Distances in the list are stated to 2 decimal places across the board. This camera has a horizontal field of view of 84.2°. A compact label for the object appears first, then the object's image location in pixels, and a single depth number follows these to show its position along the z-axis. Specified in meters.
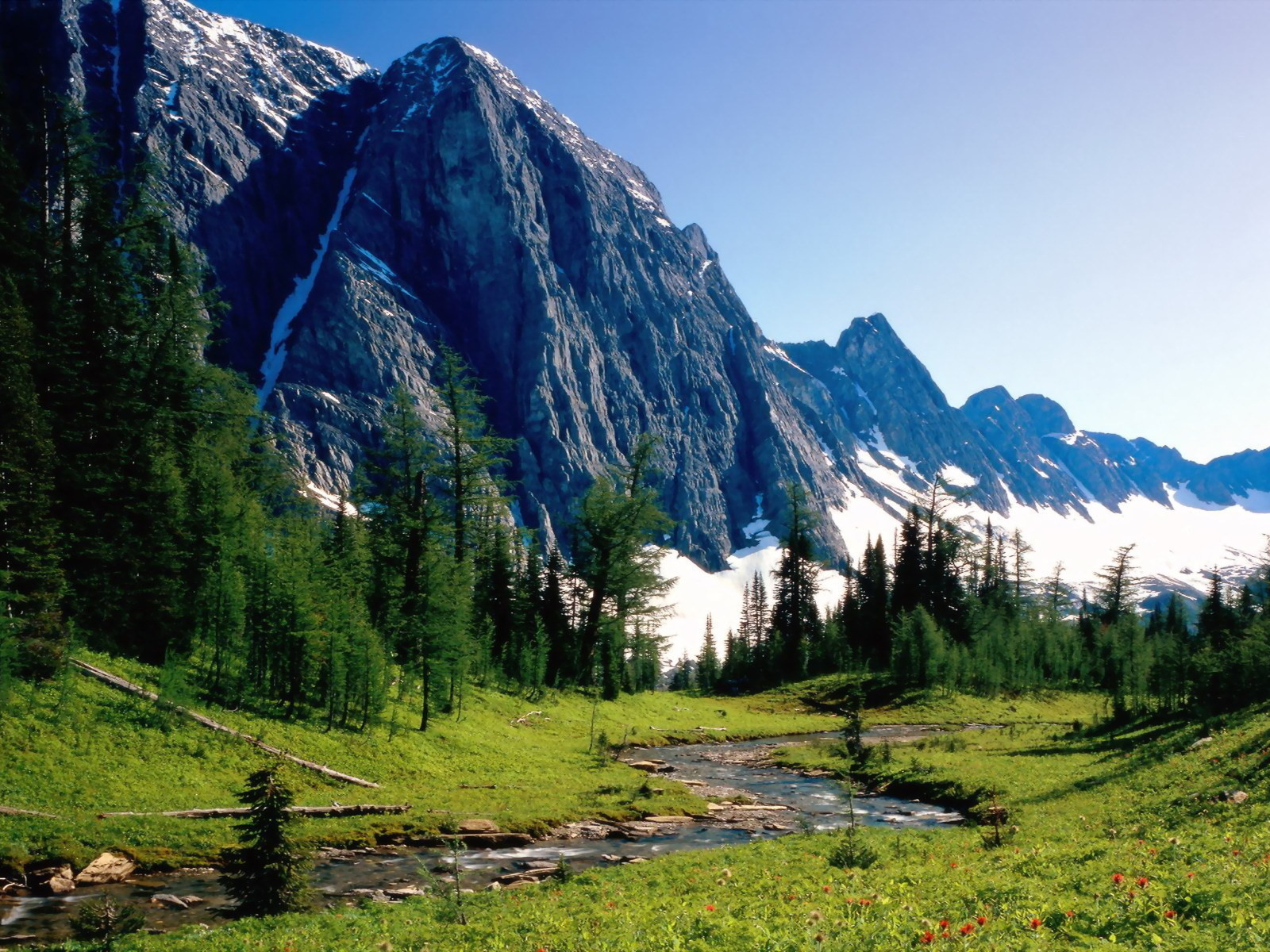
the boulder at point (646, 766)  40.05
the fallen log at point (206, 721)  27.14
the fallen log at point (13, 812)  18.55
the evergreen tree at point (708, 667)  126.12
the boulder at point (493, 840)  23.25
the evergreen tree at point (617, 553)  60.72
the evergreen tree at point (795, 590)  93.75
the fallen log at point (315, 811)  21.38
